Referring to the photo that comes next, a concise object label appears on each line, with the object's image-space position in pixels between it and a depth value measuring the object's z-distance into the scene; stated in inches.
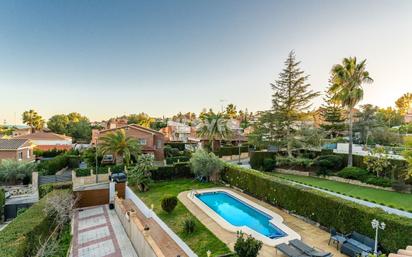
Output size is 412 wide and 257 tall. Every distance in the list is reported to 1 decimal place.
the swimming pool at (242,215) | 504.7
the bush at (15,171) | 994.5
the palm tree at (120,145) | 1122.0
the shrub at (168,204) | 634.2
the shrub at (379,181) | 765.9
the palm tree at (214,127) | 1480.1
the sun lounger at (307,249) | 372.8
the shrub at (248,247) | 370.6
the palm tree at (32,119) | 2748.5
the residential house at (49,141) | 1846.7
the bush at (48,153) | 1499.8
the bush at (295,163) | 1055.0
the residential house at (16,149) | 1179.3
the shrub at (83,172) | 943.7
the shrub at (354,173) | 850.9
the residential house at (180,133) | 2359.5
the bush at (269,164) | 1165.7
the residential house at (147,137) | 1350.9
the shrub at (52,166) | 1068.6
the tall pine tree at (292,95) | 1228.5
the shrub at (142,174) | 869.8
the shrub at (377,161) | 816.3
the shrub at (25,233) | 339.1
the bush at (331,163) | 1000.9
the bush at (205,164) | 970.7
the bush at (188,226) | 513.7
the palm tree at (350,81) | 974.4
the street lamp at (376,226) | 371.9
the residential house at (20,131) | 2562.0
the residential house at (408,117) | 2448.9
